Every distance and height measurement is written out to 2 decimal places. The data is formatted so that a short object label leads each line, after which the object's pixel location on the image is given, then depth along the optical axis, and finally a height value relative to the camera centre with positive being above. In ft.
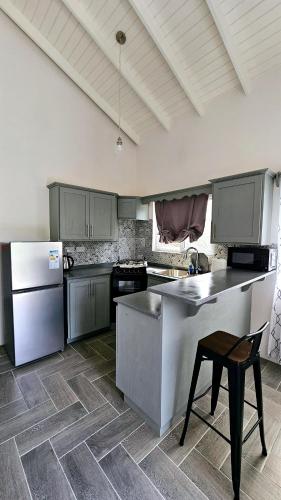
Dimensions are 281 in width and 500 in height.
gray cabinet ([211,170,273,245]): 7.29 +0.91
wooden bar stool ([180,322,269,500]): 3.97 -2.81
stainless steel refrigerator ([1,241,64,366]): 7.53 -2.51
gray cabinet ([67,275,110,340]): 9.22 -3.33
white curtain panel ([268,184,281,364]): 7.80 -3.34
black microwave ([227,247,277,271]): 7.43 -0.88
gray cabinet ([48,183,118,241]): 9.50 +0.85
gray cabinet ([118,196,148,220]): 11.78 +1.37
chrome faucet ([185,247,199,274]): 10.04 -1.34
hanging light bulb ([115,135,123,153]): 7.77 +3.19
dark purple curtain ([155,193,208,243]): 10.20 +0.78
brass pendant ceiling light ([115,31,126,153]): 7.88 +7.38
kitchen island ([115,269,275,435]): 4.87 -2.74
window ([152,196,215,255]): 10.28 -0.60
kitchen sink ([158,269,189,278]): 10.53 -2.03
